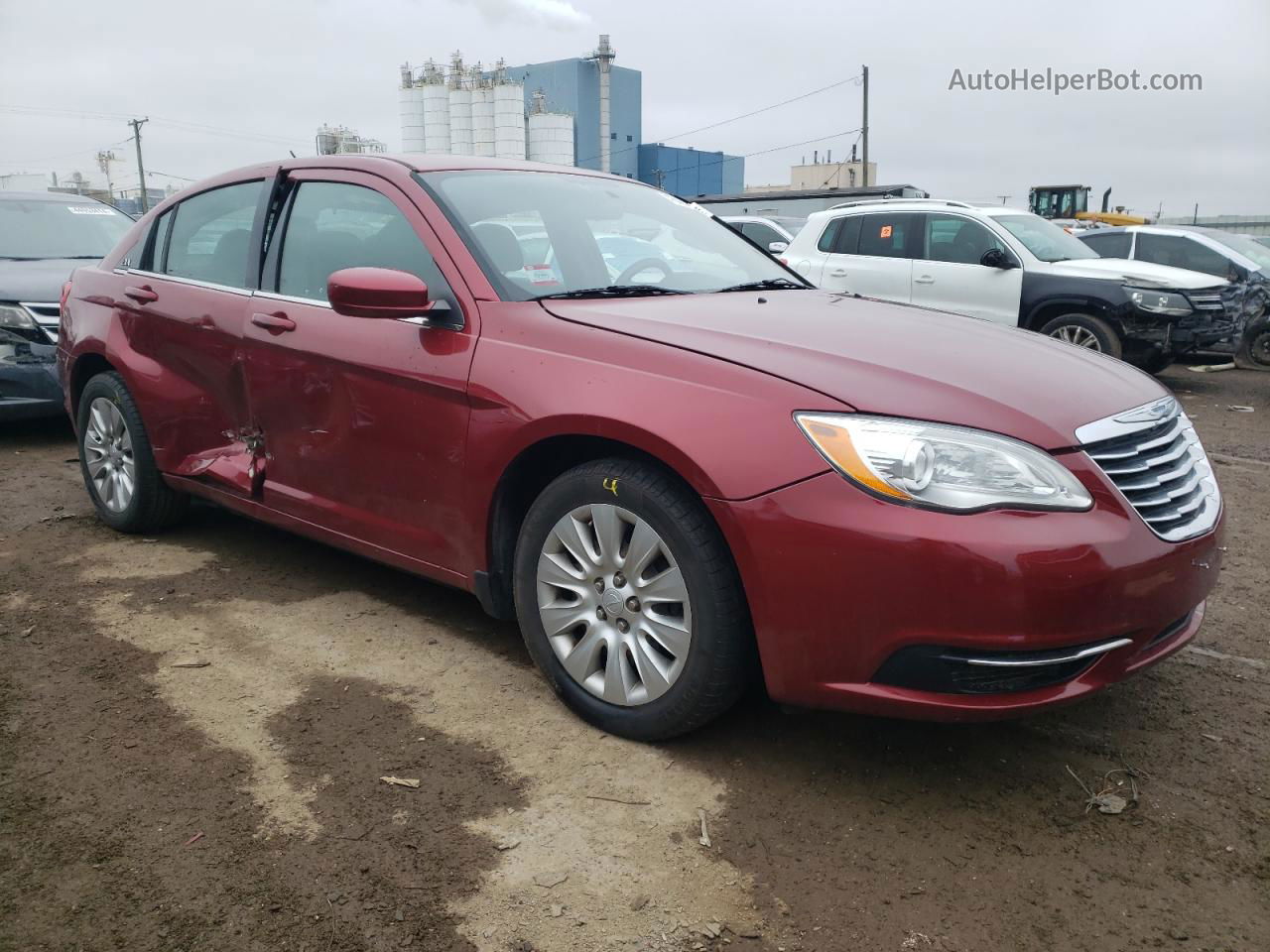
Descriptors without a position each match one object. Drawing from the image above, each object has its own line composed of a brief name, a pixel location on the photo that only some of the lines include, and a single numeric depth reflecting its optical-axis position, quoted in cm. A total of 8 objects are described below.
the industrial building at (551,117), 5244
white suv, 929
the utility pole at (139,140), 6182
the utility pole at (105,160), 7281
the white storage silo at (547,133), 5350
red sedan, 233
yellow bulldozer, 3222
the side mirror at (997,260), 952
